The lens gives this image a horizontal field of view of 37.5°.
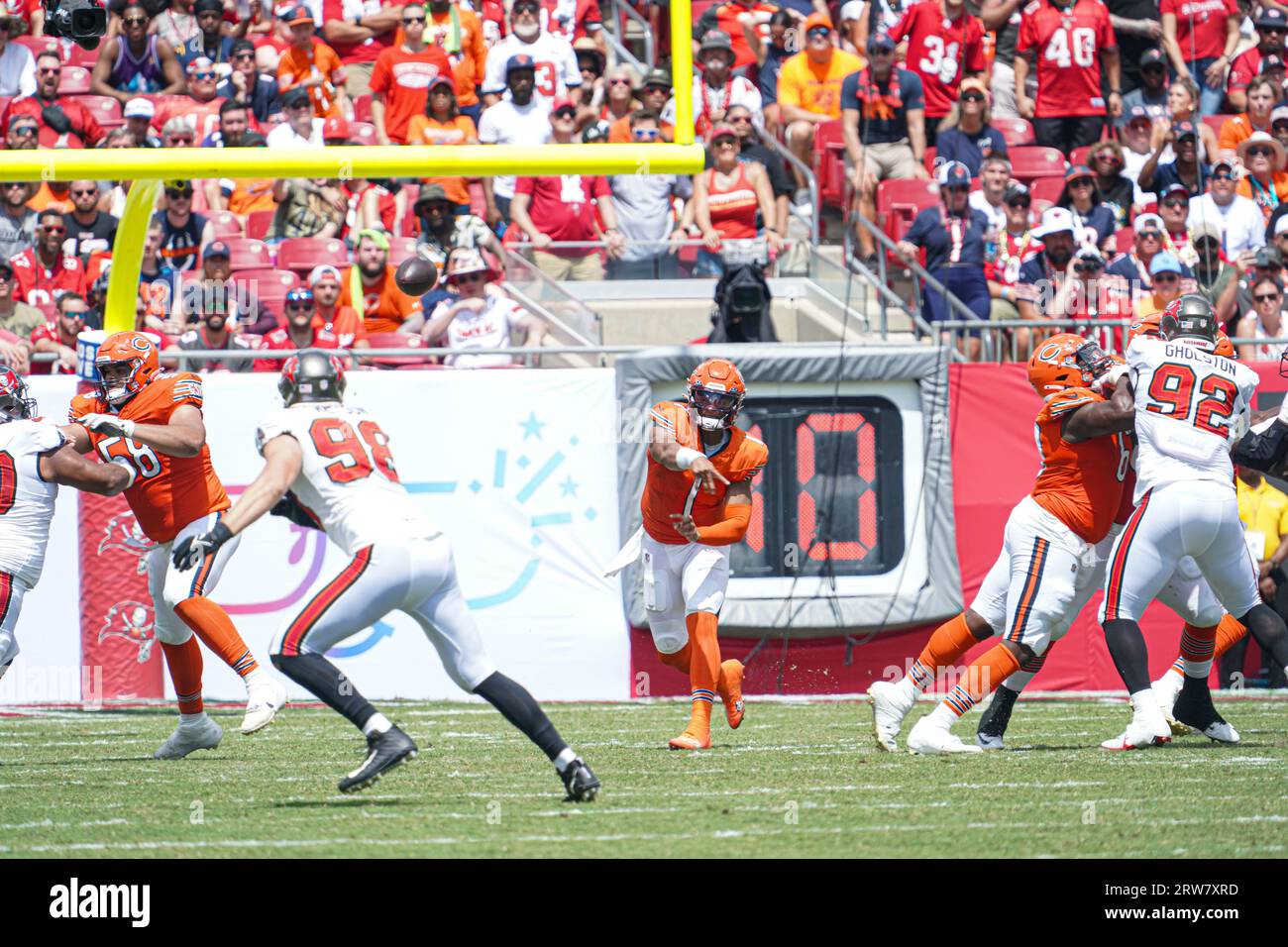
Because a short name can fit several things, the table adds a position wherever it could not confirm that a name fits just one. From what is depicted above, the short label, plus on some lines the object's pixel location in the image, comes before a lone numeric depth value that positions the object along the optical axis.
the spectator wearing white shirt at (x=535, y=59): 13.37
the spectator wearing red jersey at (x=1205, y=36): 14.94
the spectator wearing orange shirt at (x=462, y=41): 13.84
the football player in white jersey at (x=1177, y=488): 7.18
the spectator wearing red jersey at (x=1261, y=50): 14.81
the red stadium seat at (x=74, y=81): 13.91
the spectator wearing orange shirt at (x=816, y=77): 13.62
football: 11.25
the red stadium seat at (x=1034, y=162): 13.84
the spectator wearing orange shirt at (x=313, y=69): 13.52
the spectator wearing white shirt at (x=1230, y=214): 12.91
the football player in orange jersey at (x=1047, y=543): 7.30
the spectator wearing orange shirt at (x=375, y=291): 11.66
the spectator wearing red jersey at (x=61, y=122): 13.14
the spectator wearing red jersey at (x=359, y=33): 14.16
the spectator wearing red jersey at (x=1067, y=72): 14.16
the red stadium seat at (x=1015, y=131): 14.18
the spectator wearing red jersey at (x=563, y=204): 12.43
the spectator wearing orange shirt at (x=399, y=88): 13.29
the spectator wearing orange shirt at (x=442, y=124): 12.72
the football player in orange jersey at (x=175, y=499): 7.75
